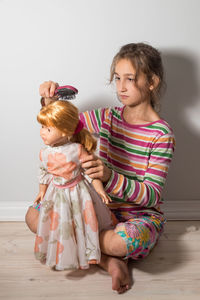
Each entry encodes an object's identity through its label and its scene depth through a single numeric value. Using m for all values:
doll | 0.93
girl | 1.01
